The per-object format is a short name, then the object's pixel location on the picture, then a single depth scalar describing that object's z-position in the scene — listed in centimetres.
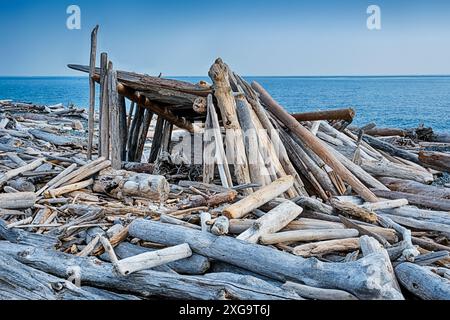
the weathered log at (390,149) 896
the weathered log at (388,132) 1378
